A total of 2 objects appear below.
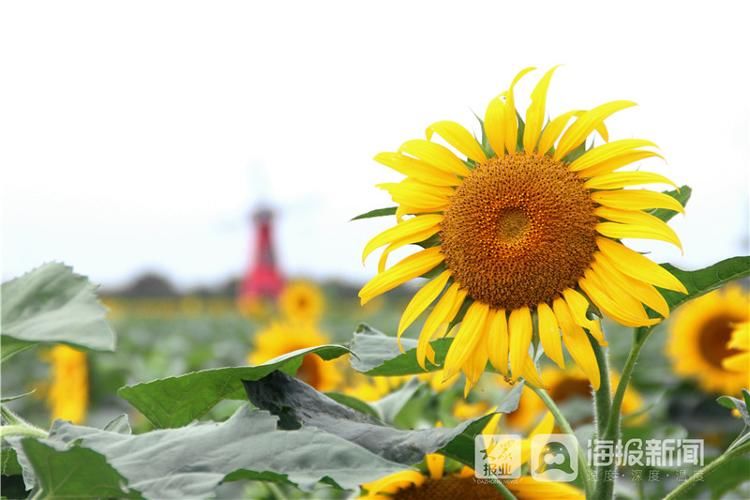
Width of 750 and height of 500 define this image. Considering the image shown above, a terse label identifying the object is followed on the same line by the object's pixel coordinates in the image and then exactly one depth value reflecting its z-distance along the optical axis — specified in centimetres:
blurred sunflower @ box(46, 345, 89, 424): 523
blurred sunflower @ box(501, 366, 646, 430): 403
